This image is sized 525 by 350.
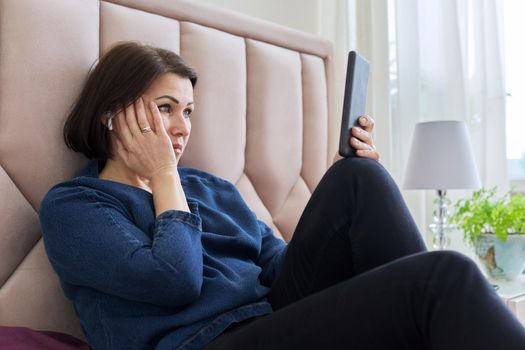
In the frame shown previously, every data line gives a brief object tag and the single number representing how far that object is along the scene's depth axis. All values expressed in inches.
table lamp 69.1
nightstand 57.4
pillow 34.9
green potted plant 60.9
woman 26.7
